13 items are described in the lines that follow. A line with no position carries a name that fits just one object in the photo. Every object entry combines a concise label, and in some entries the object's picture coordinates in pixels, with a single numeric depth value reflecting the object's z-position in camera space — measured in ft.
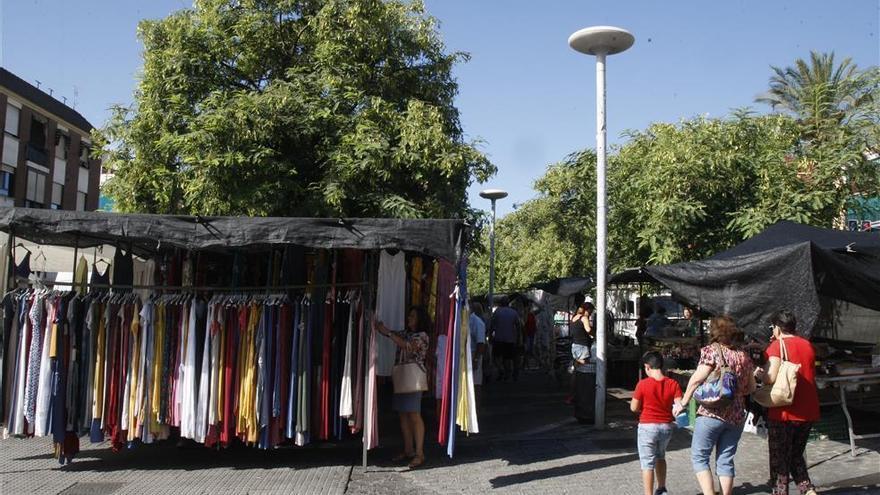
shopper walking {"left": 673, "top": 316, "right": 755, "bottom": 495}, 16.78
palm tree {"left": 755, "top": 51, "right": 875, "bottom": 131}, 42.27
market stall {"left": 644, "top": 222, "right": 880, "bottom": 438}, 21.79
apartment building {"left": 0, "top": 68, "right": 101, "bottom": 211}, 94.89
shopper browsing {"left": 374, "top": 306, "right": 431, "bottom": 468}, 22.08
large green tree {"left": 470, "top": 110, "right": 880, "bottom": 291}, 36.83
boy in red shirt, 17.34
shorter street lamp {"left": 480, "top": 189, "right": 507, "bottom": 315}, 56.24
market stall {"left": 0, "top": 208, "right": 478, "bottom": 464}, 20.76
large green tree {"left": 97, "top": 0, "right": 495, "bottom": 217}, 31.27
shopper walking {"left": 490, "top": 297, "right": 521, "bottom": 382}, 46.03
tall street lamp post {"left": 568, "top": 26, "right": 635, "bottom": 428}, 27.89
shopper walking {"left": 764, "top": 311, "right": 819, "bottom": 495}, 17.74
